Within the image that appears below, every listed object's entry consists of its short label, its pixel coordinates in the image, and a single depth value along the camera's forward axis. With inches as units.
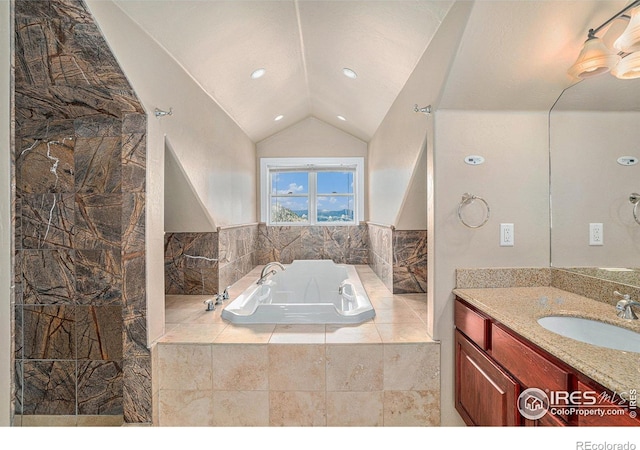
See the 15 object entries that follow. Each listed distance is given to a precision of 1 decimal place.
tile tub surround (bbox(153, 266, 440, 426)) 69.4
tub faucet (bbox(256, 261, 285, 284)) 115.0
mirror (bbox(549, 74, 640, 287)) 54.7
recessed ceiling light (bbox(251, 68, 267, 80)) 101.7
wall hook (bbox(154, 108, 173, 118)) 70.2
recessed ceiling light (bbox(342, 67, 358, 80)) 100.3
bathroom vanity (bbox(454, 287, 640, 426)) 32.9
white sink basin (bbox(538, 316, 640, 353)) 44.6
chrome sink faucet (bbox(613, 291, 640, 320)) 46.6
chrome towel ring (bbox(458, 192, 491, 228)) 68.0
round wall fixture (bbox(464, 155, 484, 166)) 68.7
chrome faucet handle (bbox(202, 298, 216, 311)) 96.0
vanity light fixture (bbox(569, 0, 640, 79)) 46.9
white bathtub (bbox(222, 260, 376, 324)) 83.4
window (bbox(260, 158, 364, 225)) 178.4
